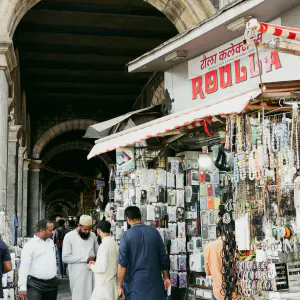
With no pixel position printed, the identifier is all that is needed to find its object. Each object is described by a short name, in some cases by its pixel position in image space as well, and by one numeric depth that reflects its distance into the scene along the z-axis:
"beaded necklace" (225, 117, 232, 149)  4.46
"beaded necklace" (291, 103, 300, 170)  4.00
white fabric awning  4.19
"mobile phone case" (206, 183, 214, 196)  6.38
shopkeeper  5.16
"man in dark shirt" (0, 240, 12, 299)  4.82
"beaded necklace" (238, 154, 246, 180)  4.28
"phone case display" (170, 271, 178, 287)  6.36
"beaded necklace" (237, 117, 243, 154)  4.35
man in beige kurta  5.45
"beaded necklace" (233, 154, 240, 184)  4.35
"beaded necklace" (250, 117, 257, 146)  4.30
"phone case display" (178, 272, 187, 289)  6.36
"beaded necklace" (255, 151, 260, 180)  4.22
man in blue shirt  5.05
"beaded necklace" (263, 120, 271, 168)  4.16
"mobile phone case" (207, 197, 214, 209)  6.35
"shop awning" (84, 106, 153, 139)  6.66
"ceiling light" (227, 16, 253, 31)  5.16
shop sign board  5.12
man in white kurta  6.42
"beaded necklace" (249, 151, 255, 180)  4.25
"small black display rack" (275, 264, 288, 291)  4.05
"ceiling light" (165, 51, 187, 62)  6.29
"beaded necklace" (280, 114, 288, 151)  4.05
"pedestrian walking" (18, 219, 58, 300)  5.43
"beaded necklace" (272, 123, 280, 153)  4.12
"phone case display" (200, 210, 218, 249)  6.33
